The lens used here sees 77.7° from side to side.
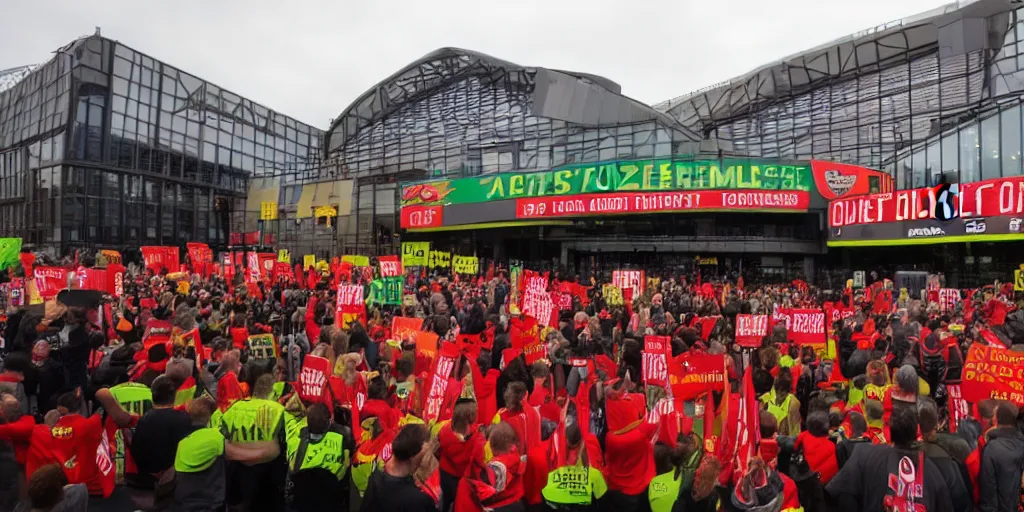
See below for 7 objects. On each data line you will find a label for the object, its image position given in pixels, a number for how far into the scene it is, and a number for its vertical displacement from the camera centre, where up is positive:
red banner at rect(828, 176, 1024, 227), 25.20 +3.29
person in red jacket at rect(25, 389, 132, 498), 5.49 -1.62
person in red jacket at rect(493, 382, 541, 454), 5.44 -1.27
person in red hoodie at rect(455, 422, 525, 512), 4.43 -1.51
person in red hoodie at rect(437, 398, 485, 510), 5.22 -1.46
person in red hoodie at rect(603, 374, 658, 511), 4.87 -1.51
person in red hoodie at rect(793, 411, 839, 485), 5.15 -1.41
